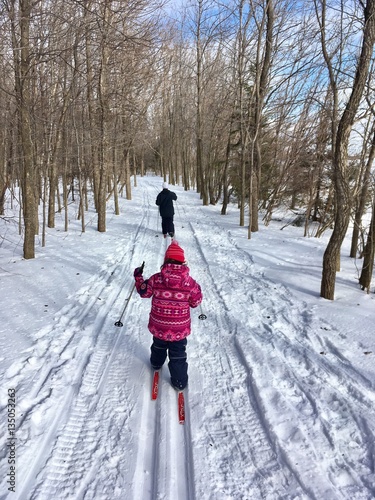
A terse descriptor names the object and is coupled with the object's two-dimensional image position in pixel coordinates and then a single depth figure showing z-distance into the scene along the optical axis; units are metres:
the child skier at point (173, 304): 3.32
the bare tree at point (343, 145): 4.82
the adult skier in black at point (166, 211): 10.66
